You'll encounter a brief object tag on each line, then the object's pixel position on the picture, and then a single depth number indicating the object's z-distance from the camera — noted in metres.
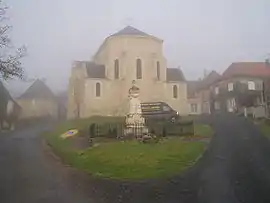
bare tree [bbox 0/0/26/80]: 9.64
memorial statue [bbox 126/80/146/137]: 11.03
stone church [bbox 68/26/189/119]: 25.67
